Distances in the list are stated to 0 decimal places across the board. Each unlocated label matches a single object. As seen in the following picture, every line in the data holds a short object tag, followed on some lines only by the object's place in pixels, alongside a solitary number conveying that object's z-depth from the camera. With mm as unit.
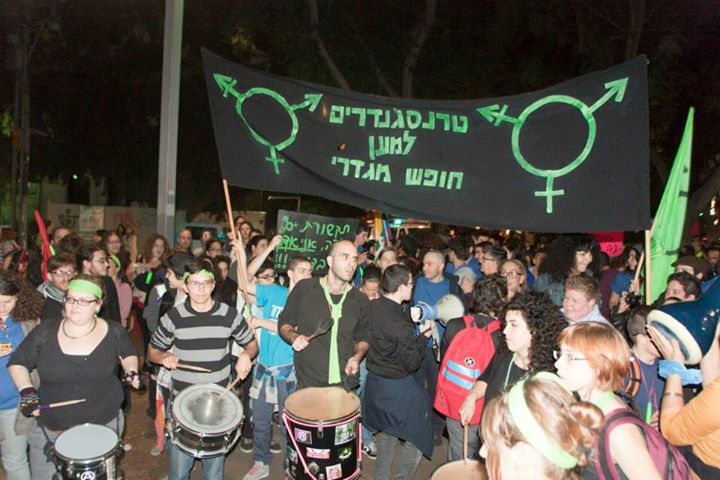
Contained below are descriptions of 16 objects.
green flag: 5586
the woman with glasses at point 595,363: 2697
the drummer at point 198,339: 4570
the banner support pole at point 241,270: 5156
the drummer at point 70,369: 3912
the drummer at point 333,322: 4805
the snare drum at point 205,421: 4105
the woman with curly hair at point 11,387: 4273
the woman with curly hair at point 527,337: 3711
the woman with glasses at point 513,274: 5824
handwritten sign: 6973
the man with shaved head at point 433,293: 6402
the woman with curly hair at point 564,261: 6238
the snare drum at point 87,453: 3529
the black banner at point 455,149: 5074
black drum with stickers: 4074
